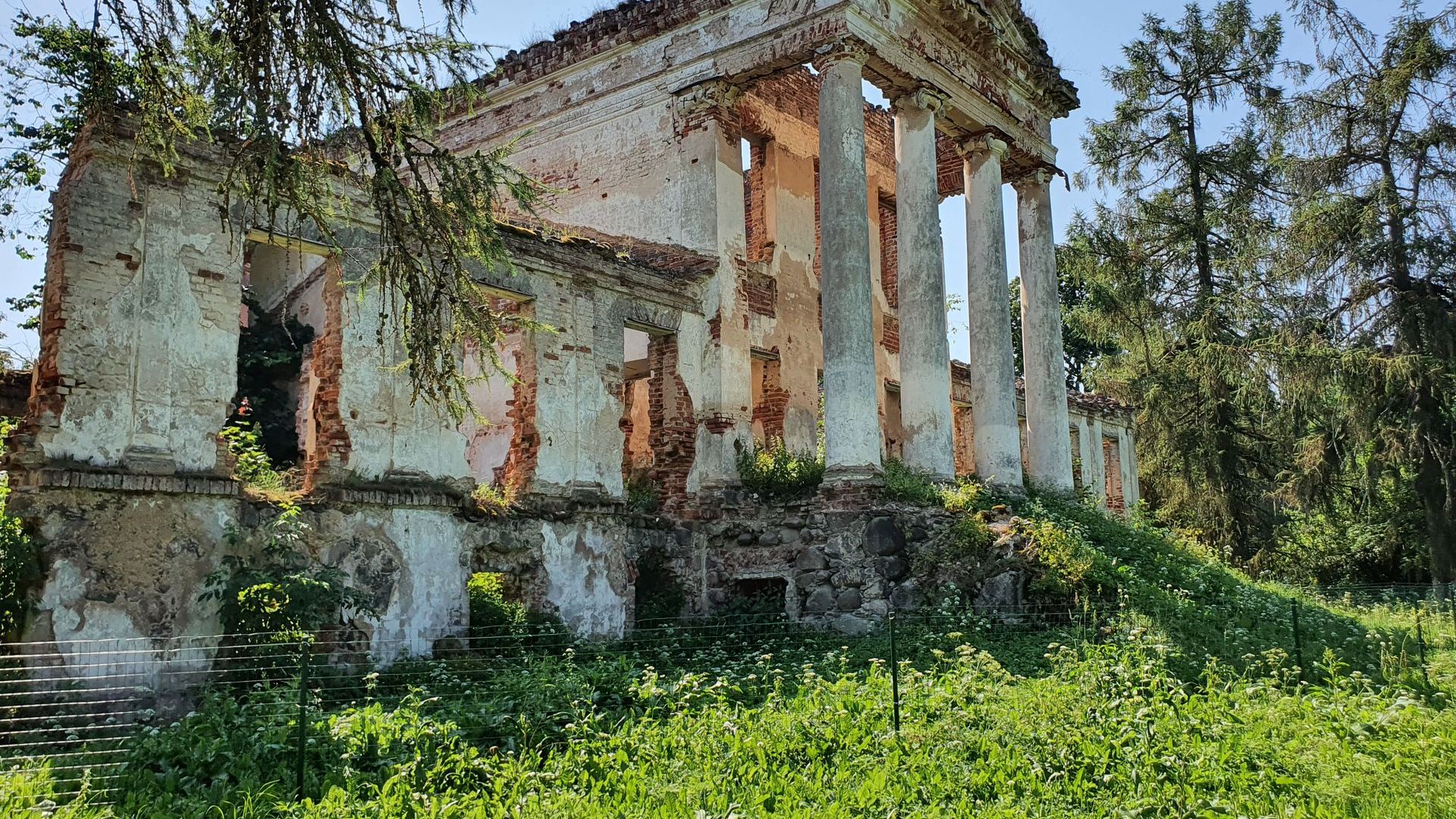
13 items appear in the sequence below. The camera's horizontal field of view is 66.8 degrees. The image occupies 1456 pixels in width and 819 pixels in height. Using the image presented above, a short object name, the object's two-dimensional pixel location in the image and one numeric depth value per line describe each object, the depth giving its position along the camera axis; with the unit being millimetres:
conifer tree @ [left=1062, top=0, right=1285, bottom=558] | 20953
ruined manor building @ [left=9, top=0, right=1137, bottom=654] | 8852
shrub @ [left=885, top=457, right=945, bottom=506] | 13031
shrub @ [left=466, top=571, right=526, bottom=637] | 11383
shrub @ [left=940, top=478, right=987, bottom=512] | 13109
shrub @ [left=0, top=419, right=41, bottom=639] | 8016
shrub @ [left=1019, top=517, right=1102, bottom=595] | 11477
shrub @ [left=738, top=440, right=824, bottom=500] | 13625
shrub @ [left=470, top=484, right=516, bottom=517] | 11500
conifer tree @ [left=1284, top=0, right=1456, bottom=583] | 18703
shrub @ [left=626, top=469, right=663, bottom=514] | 13711
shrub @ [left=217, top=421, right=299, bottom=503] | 9664
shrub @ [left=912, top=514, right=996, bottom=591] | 12094
